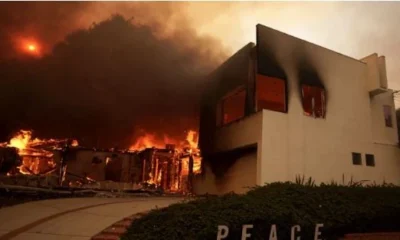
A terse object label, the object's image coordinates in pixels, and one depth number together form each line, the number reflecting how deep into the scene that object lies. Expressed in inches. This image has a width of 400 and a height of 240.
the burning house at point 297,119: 498.0
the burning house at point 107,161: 805.2
